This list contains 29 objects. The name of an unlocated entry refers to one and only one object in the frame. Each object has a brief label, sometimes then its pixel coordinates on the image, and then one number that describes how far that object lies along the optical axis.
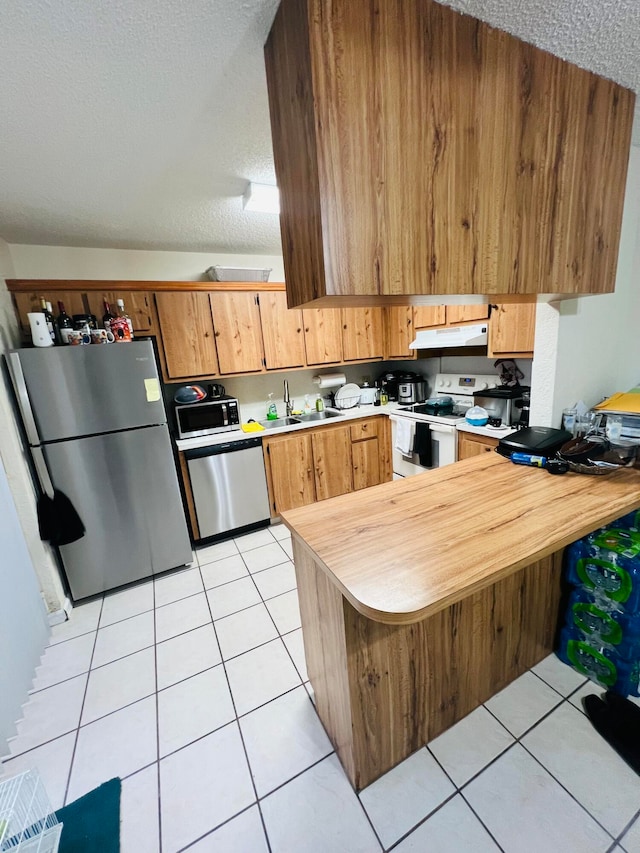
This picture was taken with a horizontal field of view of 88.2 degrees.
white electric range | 2.81
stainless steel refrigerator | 1.99
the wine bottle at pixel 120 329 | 2.23
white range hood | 2.58
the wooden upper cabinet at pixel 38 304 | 2.19
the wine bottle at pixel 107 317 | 2.22
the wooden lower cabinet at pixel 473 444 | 2.45
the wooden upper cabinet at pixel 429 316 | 2.93
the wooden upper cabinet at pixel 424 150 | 0.81
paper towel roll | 3.55
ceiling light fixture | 1.81
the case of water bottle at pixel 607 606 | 1.30
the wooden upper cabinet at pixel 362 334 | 3.34
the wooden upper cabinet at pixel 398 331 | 3.27
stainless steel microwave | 2.69
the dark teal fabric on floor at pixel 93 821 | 1.09
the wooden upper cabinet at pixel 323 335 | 3.16
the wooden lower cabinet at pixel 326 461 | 2.98
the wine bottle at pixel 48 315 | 2.04
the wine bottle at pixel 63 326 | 2.07
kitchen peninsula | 0.89
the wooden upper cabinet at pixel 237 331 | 2.77
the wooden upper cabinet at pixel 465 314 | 2.60
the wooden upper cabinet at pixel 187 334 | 2.58
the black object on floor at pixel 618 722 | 1.21
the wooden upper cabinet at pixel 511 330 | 2.26
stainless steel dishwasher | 2.66
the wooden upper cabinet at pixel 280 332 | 2.95
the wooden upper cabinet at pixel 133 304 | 2.37
